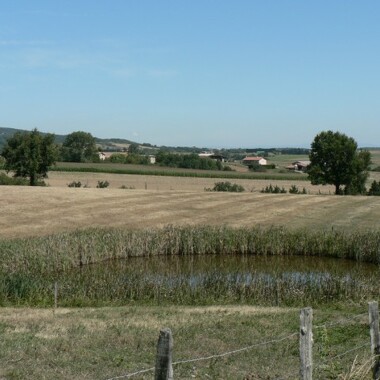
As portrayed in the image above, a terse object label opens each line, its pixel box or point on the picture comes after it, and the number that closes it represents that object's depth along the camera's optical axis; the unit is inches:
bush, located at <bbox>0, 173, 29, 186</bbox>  2534.4
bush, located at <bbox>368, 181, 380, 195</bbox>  2765.7
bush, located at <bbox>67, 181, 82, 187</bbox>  2674.5
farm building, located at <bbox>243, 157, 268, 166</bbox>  5637.8
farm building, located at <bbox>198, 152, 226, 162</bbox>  6205.7
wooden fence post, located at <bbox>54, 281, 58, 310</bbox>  733.9
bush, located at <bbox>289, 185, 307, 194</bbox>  2690.5
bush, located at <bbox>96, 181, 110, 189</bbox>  2728.8
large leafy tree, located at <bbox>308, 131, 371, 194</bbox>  2701.8
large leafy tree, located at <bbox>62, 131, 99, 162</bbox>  4682.6
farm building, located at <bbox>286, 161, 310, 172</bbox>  5060.5
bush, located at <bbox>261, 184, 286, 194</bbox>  2640.3
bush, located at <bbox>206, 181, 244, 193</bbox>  2701.8
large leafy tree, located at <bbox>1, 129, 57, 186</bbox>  2452.0
